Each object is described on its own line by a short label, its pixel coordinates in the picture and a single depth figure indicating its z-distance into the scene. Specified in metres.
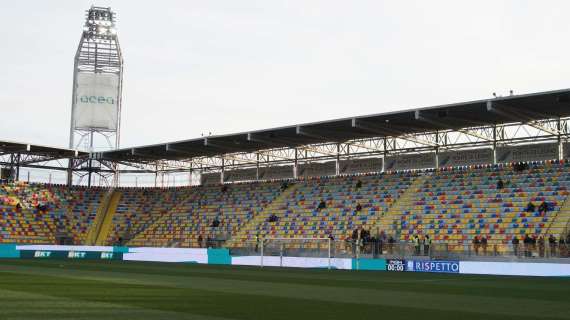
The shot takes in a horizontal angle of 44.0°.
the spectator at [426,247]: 34.44
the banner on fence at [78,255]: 46.84
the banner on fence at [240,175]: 59.22
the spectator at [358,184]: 49.50
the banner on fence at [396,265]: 34.44
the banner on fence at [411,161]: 48.19
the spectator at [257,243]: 41.74
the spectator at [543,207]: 37.09
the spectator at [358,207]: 46.16
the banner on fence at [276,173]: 56.84
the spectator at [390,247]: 35.81
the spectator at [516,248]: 31.38
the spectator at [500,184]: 41.41
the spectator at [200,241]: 47.31
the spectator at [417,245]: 34.72
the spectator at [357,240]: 36.66
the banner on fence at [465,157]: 45.41
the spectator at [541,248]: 30.75
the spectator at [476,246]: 32.78
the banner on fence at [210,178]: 61.47
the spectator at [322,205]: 48.56
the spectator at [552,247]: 30.48
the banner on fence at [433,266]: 32.87
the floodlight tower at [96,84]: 64.19
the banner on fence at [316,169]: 53.94
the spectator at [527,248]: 31.17
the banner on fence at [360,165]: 51.00
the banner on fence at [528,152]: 42.80
